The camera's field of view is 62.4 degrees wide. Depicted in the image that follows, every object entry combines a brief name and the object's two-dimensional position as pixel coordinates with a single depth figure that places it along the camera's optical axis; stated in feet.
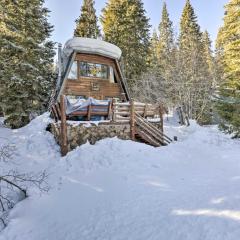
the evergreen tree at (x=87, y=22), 68.84
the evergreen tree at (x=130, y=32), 65.70
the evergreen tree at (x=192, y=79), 49.65
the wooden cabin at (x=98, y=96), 28.29
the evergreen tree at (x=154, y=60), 71.29
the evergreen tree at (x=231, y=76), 36.75
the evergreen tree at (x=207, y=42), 105.93
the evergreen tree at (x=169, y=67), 51.58
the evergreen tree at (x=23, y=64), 46.48
